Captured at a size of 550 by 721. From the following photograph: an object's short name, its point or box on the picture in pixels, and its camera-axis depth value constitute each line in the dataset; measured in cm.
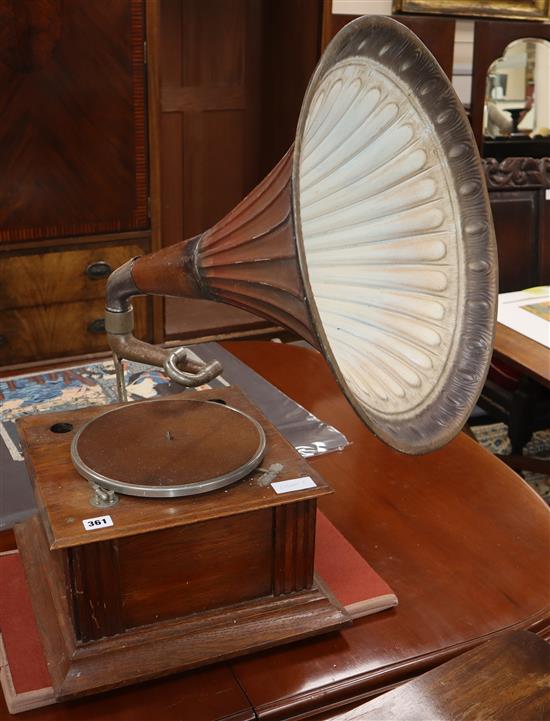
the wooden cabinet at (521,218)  312
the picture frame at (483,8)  403
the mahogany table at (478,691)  89
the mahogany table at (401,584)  106
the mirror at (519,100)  426
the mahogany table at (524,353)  220
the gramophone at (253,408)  106
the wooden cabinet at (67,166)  295
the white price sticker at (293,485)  113
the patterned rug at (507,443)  322
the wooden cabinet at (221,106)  405
